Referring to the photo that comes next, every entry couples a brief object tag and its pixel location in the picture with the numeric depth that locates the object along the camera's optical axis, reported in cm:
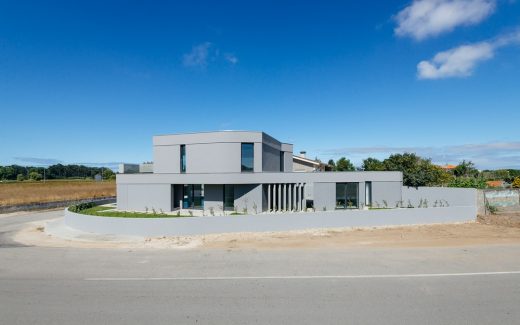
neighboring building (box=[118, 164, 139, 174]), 2542
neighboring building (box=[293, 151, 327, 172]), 3738
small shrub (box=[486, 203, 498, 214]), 2081
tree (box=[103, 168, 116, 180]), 10664
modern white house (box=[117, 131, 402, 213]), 2184
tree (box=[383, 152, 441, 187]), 2595
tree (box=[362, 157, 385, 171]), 4424
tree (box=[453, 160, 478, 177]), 4941
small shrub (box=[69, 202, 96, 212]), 2140
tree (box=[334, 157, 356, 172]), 5519
